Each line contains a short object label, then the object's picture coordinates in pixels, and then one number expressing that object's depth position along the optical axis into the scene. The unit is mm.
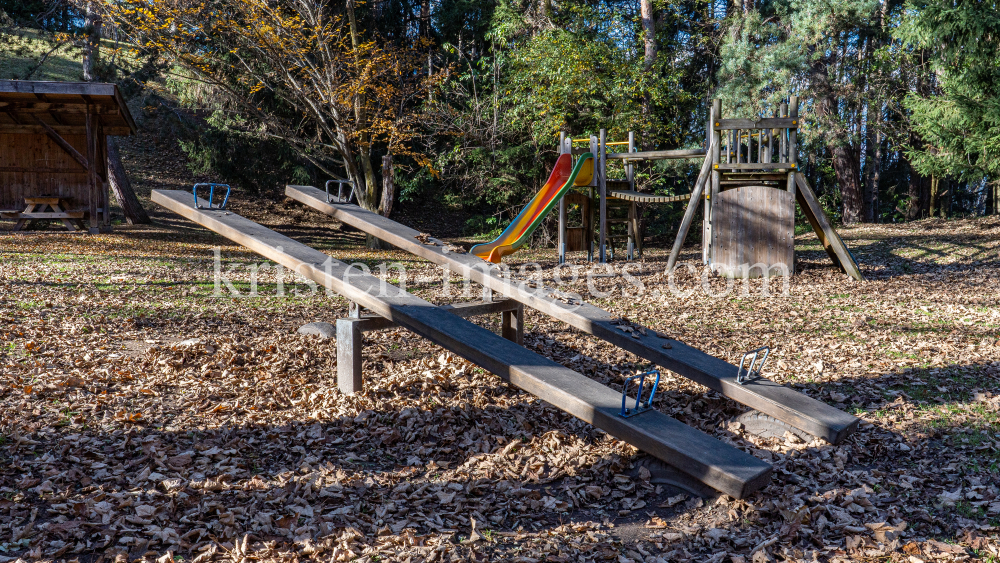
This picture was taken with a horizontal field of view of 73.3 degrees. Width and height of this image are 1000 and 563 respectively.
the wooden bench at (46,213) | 13641
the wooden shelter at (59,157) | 13234
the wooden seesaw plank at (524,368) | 3455
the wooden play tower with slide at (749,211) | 11078
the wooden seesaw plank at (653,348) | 4223
